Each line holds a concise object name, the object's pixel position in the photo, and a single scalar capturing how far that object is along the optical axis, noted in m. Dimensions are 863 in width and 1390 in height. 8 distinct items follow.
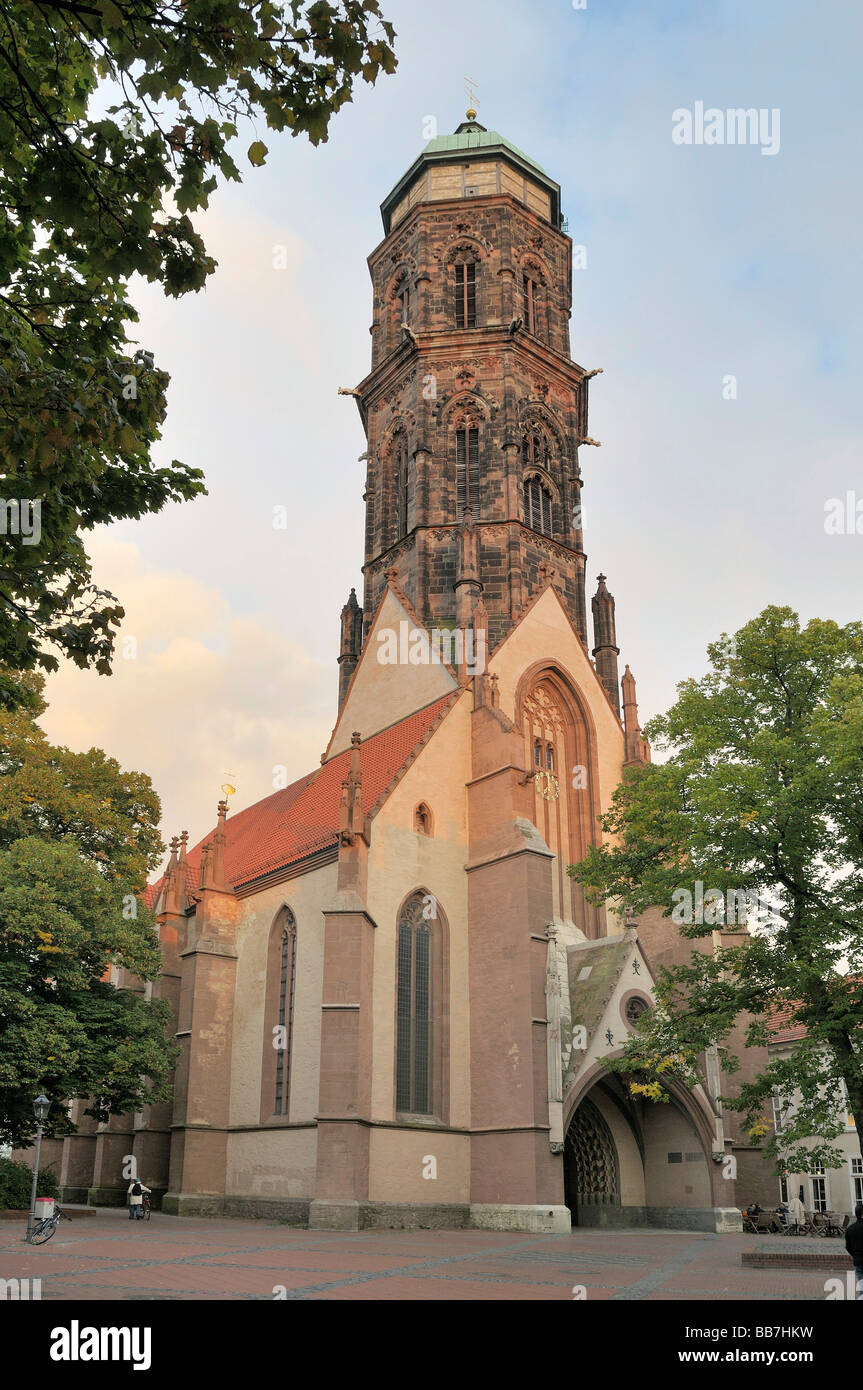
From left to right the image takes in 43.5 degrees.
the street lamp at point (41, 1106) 18.53
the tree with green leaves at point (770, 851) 16.03
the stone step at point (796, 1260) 14.96
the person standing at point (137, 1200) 24.97
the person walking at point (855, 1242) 10.88
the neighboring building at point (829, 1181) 34.66
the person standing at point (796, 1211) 28.06
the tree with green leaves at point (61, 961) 22.78
